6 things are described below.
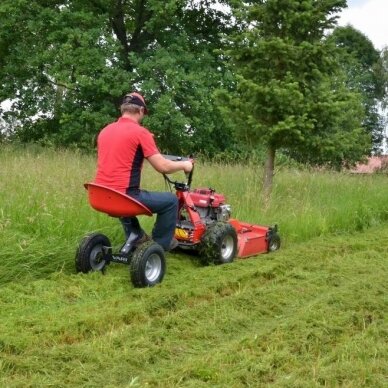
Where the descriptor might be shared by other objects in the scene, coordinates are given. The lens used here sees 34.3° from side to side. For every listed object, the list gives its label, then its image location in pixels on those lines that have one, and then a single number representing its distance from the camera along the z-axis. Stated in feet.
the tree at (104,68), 59.52
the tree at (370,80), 142.20
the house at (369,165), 113.70
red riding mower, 19.35
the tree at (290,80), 32.83
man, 19.69
